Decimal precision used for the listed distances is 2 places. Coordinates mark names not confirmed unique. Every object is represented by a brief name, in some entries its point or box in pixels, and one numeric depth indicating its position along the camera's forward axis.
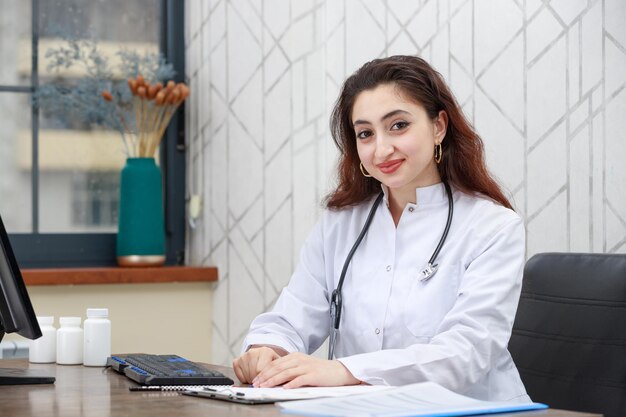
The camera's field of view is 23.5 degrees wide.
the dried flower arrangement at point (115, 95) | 3.87
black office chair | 2.47
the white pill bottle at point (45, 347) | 2.65
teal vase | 3.83
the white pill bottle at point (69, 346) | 2.62
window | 3.87
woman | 2.40
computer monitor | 2.40
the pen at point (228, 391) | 2.09
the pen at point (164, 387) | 2.23
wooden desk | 2.01
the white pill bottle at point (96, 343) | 2.58
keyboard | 2.25
